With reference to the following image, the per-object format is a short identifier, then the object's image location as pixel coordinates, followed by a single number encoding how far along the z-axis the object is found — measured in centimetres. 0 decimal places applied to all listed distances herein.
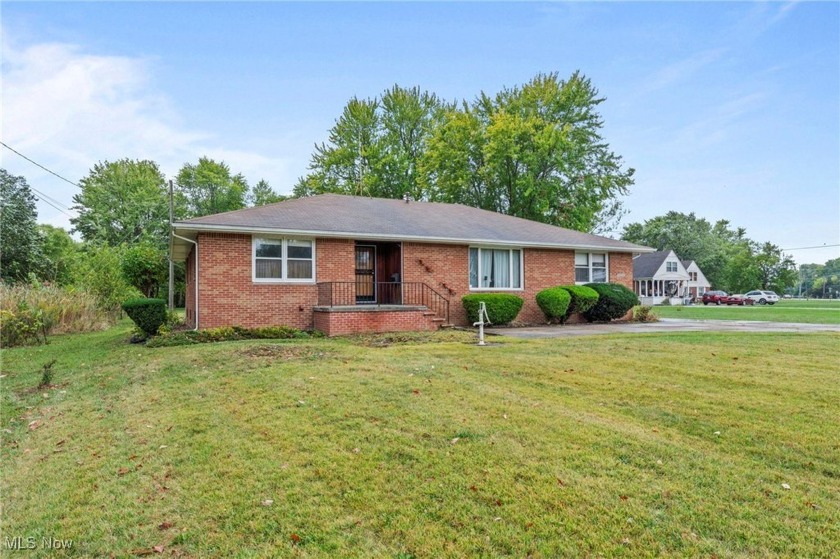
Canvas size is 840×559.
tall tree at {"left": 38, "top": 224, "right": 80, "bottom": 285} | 2771
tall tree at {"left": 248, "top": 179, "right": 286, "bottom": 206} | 4728
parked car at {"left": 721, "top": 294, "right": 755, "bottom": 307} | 4378
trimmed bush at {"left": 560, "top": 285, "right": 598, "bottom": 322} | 1677
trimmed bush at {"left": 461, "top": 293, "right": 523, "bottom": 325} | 1548
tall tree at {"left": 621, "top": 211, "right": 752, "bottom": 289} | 5941
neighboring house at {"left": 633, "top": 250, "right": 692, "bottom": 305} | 4725
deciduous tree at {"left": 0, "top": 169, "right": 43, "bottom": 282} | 2711
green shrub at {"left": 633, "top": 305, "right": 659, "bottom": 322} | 1832
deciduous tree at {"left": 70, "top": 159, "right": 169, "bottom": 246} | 3809
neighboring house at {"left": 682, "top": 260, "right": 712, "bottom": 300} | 5378
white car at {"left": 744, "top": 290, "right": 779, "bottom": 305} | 4466
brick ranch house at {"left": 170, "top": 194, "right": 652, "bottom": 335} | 1307
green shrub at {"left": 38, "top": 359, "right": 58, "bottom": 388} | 718
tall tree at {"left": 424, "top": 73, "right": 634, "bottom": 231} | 2914
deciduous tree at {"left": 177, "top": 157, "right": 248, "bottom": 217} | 4444
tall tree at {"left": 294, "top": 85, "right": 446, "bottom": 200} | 3547
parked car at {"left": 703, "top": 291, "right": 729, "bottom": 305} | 4550
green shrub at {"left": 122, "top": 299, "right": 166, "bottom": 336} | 1231
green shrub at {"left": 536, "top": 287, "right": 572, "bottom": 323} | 1638
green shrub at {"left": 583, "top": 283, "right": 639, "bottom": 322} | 1738
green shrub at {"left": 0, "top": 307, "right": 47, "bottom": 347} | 1246
